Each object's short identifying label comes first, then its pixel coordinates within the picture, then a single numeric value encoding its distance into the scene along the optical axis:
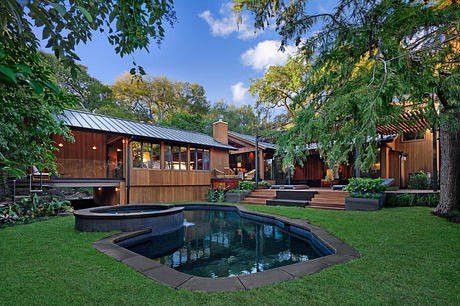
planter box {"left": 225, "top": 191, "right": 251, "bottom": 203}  13.18
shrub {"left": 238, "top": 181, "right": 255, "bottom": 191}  14.22
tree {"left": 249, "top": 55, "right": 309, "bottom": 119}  19.95
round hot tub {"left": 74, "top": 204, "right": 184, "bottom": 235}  5.98
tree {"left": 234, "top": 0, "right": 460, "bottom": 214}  2.64
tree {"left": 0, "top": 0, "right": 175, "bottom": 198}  1.24
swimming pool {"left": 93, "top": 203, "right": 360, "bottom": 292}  3.09
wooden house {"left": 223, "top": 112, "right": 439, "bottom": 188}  12.67
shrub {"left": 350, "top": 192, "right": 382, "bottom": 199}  8.80
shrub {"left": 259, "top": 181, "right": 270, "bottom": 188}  15.45
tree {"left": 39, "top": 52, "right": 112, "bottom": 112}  21.36
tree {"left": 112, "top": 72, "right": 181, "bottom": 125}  25.55
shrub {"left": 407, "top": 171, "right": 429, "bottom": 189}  11.66
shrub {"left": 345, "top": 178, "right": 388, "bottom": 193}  9.13
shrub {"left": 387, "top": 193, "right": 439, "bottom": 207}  8.54
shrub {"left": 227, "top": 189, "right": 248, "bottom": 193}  13.55
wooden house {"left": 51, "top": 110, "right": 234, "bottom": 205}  11.87
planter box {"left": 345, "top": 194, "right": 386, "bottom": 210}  8.57
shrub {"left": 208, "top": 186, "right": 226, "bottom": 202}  13.76
